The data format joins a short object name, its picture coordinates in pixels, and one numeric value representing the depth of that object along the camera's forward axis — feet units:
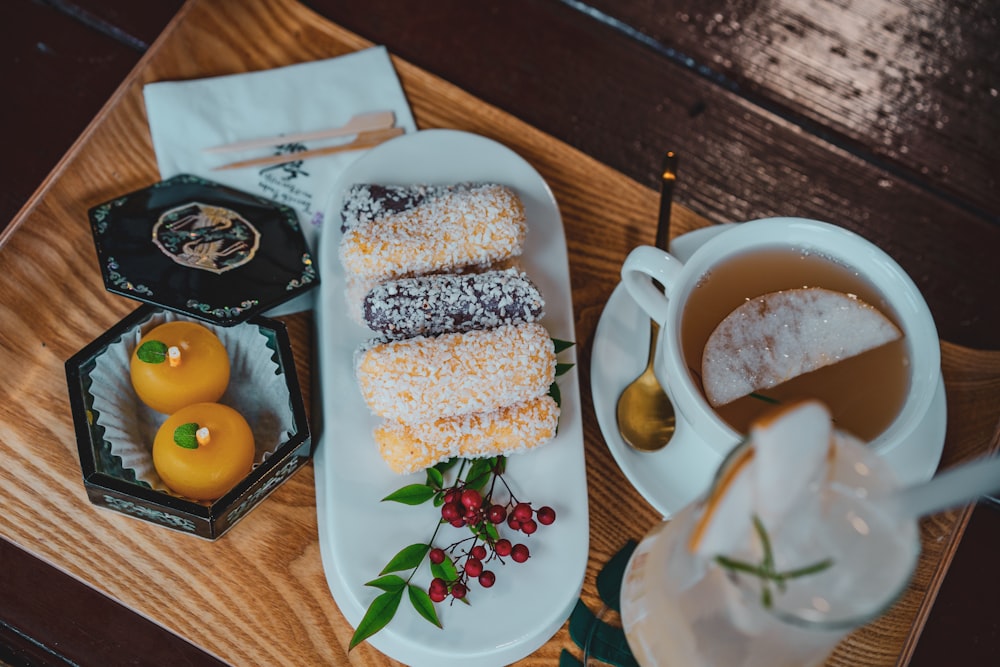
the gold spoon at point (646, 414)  2.74
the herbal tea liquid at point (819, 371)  2.48
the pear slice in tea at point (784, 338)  2.49
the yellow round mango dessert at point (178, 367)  2.63
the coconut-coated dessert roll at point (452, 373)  2.50
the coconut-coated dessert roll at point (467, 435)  2.56
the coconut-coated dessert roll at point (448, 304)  2.59
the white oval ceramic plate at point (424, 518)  2.49
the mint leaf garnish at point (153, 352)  2.61
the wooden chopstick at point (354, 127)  3.23
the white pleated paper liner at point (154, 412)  2.63
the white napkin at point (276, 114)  3.16
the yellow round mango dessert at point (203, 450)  2.54
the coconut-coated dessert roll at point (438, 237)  2.67
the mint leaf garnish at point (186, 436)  2.52
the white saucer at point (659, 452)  2.69
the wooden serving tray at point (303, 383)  2.60
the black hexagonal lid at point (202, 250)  2.74
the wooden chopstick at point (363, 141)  3.21
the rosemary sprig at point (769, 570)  1.57
